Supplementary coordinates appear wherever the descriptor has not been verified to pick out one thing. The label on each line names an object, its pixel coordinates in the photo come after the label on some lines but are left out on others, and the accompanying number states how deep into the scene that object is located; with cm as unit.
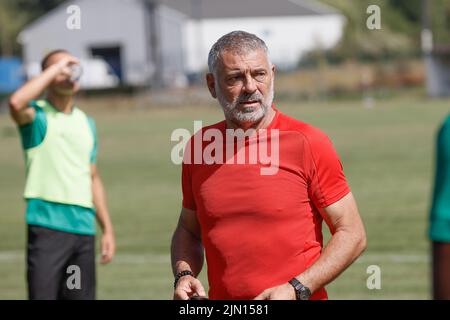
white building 17287
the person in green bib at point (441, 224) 700
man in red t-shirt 968
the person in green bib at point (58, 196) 1599
